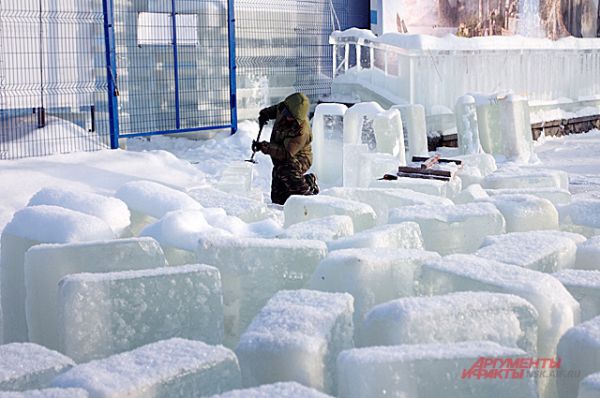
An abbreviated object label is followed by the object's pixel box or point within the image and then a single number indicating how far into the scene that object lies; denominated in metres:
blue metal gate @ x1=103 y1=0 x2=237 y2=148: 10.23
